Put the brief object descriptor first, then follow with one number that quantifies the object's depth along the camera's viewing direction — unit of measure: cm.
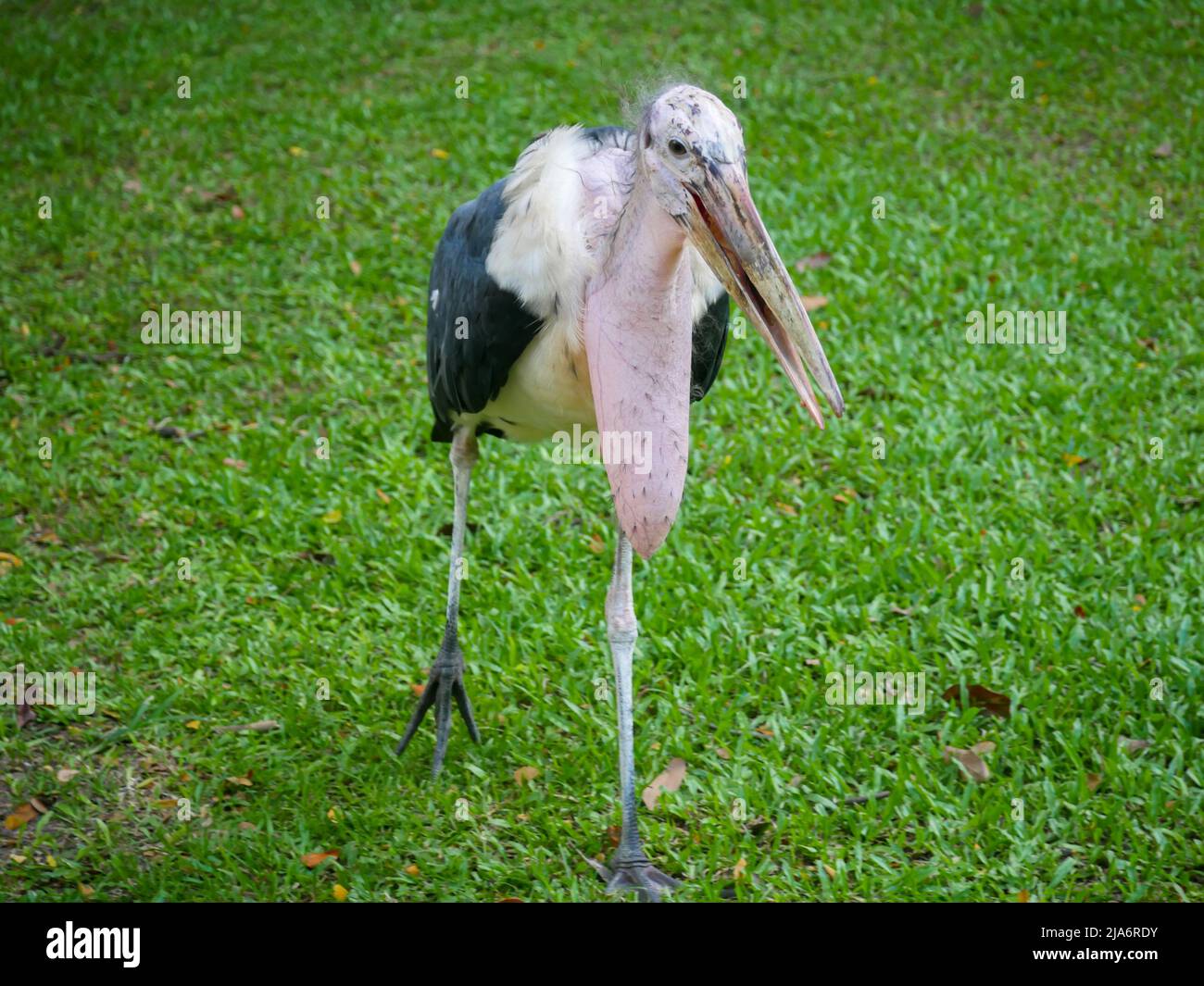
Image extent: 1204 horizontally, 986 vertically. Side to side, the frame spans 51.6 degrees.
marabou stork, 290
